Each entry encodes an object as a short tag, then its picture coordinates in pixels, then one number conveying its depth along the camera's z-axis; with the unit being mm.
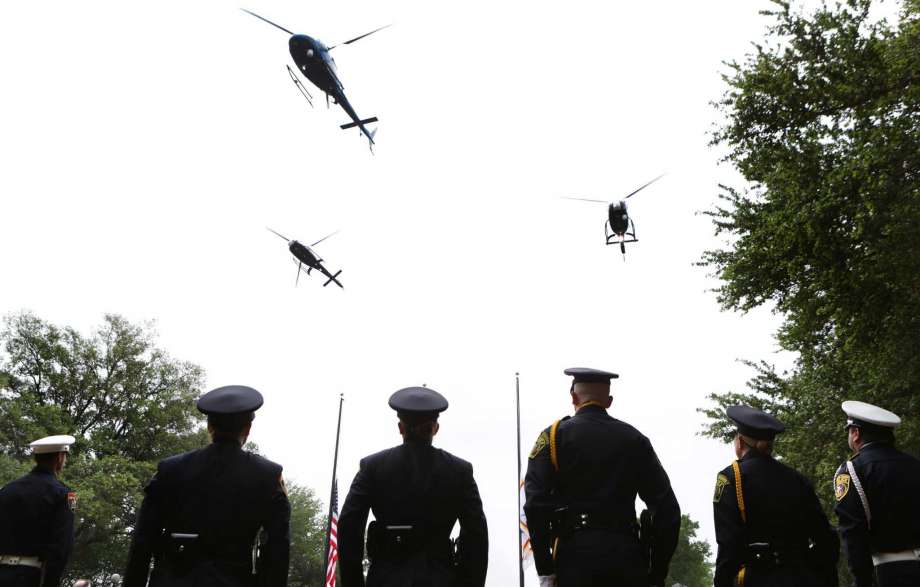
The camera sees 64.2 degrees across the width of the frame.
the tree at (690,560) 60688
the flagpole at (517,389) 31312
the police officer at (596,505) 4297
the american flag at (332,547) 21906
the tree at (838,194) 14883
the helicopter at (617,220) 26391
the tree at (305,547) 56969
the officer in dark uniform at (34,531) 5824
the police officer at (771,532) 4680
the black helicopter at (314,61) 24656
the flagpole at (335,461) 25275
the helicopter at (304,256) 34781
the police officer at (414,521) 4234
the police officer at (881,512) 4848
